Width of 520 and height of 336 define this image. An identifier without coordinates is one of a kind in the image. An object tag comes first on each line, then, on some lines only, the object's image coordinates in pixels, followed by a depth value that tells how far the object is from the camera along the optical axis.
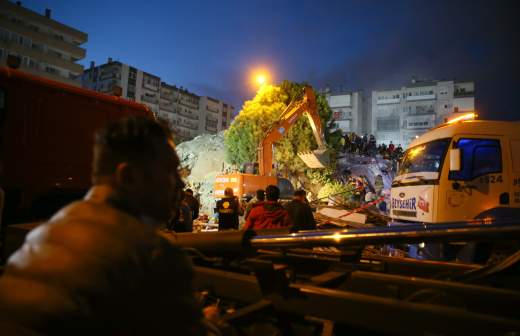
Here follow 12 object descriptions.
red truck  4.76
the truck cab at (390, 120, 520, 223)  6.15
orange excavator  15.06
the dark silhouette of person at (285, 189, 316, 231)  6.47
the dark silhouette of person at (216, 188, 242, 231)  8.77
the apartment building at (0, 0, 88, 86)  40.16
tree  25.31
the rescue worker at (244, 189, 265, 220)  7.23
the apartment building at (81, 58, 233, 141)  55.03
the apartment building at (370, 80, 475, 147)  58.94
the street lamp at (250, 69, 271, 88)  16.47
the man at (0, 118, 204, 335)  1.00
